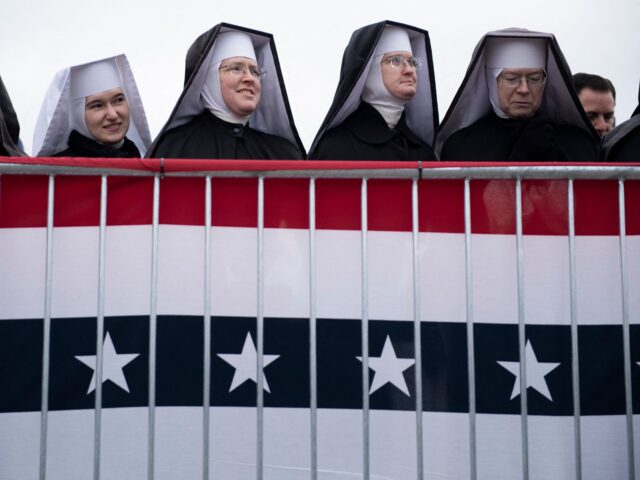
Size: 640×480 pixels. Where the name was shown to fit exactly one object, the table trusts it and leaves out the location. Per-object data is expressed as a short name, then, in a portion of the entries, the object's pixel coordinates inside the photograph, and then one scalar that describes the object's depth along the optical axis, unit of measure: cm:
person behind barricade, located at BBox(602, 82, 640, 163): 427
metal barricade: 302
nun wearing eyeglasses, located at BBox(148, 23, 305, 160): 468
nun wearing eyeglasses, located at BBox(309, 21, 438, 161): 464
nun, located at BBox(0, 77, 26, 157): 411
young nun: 480
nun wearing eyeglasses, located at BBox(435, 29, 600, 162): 467
